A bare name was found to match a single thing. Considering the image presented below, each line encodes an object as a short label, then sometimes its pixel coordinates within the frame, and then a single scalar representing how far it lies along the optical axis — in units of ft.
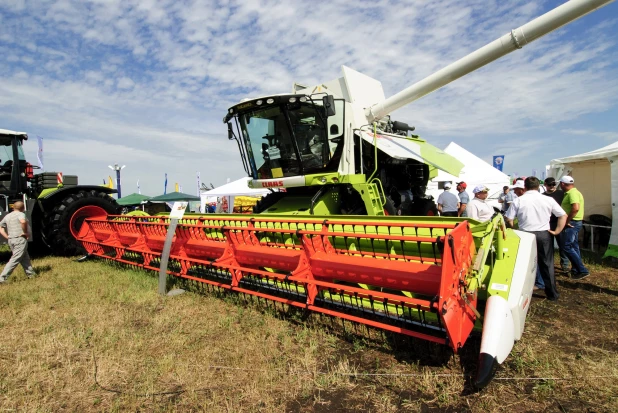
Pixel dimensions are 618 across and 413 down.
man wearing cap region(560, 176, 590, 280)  16.35
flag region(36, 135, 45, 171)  41.61
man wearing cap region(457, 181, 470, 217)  25.52
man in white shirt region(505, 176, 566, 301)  12.92
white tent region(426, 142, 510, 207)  45.08
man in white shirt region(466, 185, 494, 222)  16.94
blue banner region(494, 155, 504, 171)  48.19
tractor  21.36
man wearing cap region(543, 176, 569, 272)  17.46
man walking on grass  17.02
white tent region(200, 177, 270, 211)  50.11
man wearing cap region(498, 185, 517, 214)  28.55
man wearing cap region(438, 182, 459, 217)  25.45
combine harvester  8.15
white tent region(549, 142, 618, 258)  26.20
